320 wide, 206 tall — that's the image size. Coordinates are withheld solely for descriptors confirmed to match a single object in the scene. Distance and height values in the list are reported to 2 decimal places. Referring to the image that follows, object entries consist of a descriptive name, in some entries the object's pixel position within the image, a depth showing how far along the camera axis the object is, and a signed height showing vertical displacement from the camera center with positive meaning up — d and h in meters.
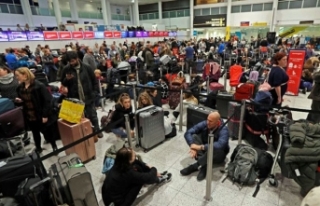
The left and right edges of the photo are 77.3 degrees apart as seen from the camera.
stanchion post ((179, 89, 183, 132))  4.25 -1.56
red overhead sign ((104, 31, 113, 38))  16.33 +0.55
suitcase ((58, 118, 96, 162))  3.11 -1.41
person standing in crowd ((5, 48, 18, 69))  7.64 -0.55
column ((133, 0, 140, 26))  27.61 +3.60
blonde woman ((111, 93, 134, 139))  3.64 -1.21
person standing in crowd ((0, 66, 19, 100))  3.86 -0.72
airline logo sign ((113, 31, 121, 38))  17.03 +0.55
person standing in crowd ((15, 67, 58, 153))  3.04 -0.85
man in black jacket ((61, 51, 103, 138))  3.44 -0.67
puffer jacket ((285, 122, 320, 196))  2.14 -1.25
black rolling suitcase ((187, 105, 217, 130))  3.71 -1.39
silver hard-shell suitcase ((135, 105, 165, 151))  3.44 -1.46
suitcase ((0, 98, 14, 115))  3.35 -0.96
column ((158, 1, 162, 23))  29.23 +4.20
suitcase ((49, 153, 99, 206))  2.04 -1.40
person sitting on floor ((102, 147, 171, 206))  2.16 -1.47
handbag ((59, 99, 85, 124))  3.00 -1.00
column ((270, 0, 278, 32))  20.84 +1.83
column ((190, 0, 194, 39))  26.84 +2.98
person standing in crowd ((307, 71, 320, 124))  3.54 -1.10
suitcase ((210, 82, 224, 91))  5.47 -1.33
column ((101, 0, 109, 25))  23.65 +3.26
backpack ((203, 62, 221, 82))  6.23 -1.02
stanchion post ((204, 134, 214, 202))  2.17 -1.45
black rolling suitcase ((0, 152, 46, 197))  2.22 -1.40
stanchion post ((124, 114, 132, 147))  2.77 -1.19
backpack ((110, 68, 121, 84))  6.36 -1.07
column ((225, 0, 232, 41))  23.74 +1.71
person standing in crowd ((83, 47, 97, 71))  5.74 -0.47
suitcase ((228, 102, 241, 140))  3.73 -1.54
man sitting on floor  2.73 -1.43
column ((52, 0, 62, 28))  19.30 +2.91
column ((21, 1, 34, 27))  18.98 +3.05
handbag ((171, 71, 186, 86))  5.45 -1.11
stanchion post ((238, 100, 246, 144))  3.14 -1.29
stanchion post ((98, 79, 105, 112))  5.61 -1.60
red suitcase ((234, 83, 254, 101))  4.12 -1.10
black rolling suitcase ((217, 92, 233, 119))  4.59 -1.55
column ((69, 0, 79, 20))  22.69 +3.66
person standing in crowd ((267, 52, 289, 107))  3.59 -0.76
